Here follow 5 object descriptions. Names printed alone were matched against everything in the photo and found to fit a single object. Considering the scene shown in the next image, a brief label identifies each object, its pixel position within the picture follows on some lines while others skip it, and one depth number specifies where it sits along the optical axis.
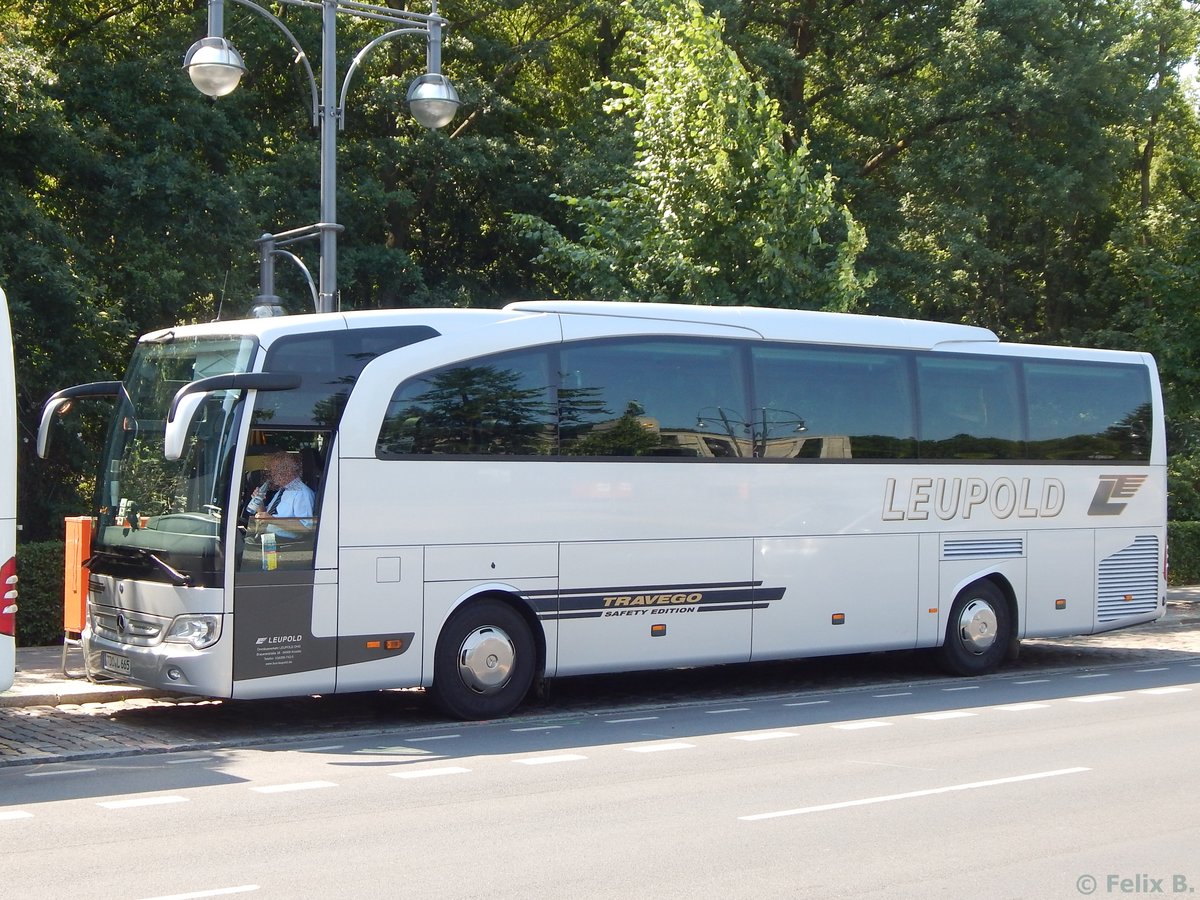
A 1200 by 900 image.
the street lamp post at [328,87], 14.46
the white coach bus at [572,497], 11.80
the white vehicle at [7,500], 10.43
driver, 11.73
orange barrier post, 12.90
